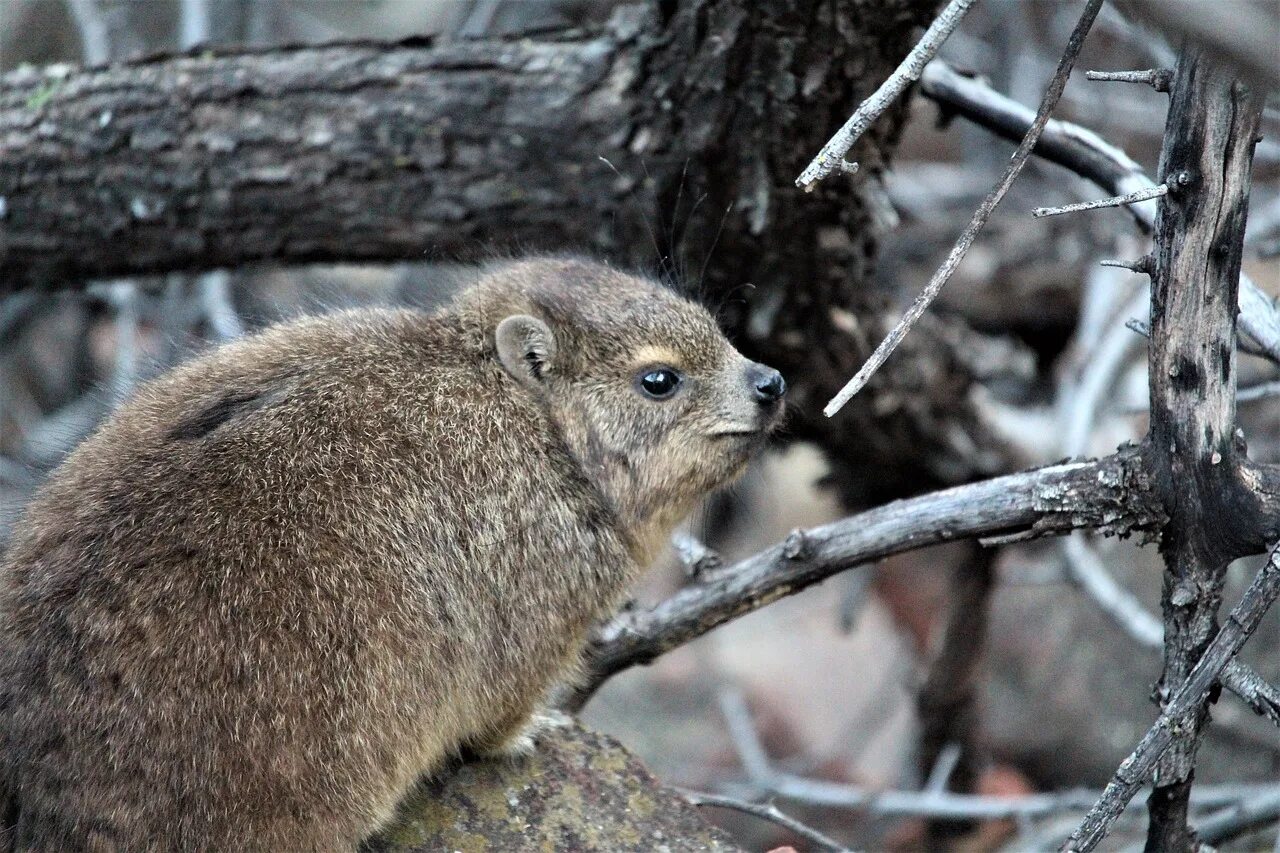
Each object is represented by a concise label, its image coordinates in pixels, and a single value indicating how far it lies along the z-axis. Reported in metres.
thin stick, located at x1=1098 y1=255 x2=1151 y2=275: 6.11
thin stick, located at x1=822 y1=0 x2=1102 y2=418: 5.48
